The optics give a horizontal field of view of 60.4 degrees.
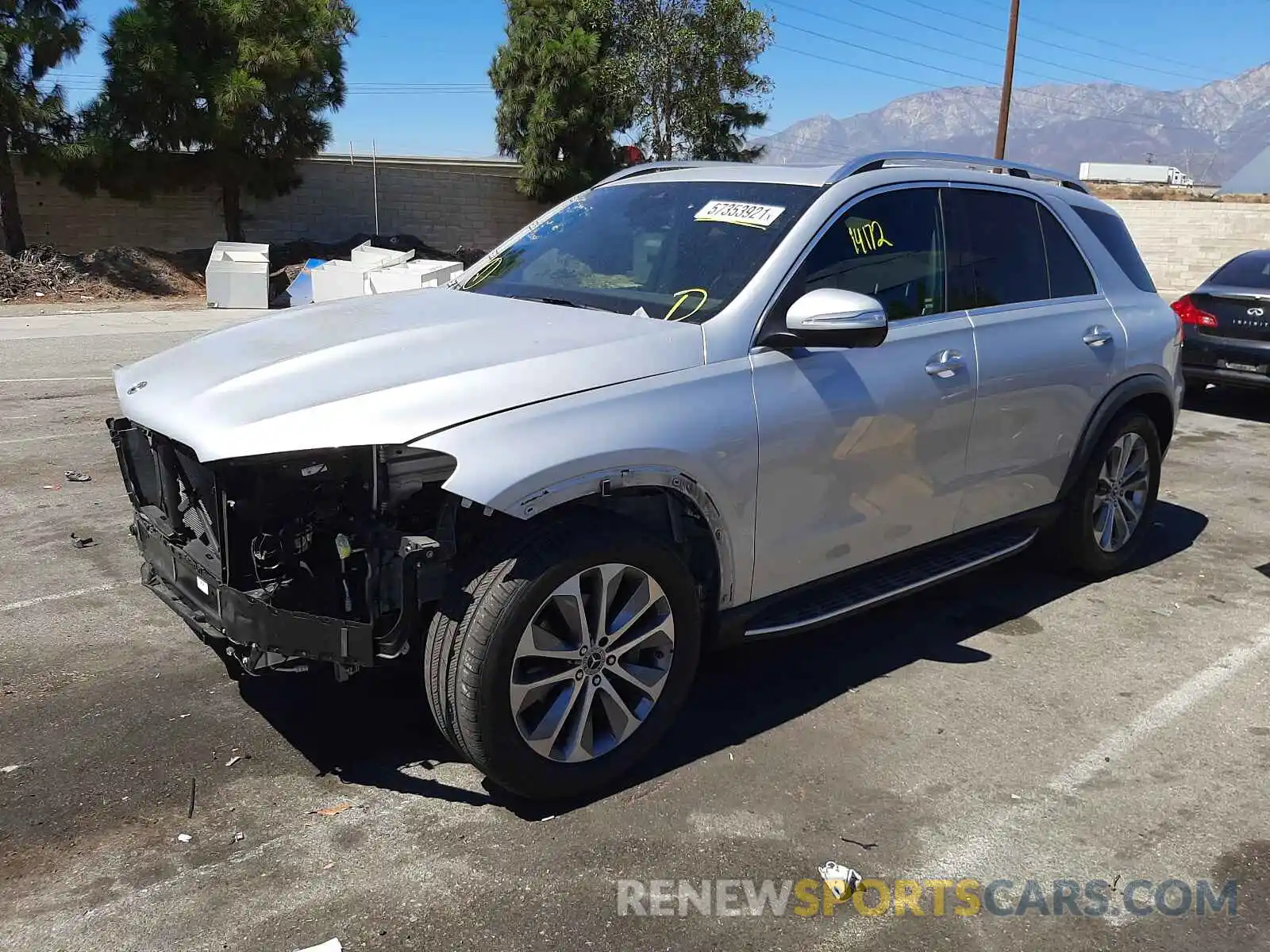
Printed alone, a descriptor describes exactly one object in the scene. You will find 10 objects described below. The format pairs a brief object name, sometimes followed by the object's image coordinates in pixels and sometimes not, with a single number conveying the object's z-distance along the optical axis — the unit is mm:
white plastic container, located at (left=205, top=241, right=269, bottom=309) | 20422
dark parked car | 9992
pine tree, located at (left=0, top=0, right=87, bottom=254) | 20188
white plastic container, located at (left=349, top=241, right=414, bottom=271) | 17812
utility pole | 26453
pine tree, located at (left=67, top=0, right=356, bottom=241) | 22141
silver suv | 3090
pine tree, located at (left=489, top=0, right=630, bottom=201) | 29375
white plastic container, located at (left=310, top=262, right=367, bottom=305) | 17188
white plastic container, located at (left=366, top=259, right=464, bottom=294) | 15883
